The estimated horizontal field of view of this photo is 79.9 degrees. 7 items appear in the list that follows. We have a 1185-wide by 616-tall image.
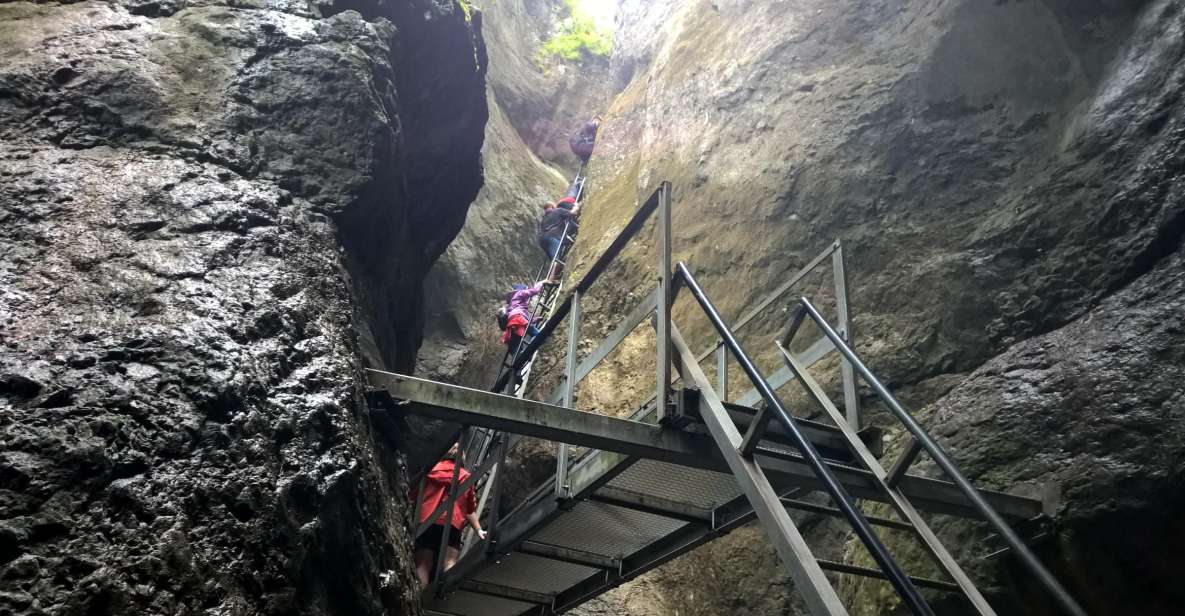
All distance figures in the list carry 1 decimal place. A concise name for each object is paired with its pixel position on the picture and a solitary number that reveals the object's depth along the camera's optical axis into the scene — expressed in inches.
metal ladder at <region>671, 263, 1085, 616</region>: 103.5
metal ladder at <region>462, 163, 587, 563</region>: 241.1
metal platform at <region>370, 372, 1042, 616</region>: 151.9
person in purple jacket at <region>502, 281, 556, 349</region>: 406.6
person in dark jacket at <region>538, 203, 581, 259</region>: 586.5
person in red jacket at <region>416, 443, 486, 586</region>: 274.7
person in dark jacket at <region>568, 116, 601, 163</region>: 714.2
